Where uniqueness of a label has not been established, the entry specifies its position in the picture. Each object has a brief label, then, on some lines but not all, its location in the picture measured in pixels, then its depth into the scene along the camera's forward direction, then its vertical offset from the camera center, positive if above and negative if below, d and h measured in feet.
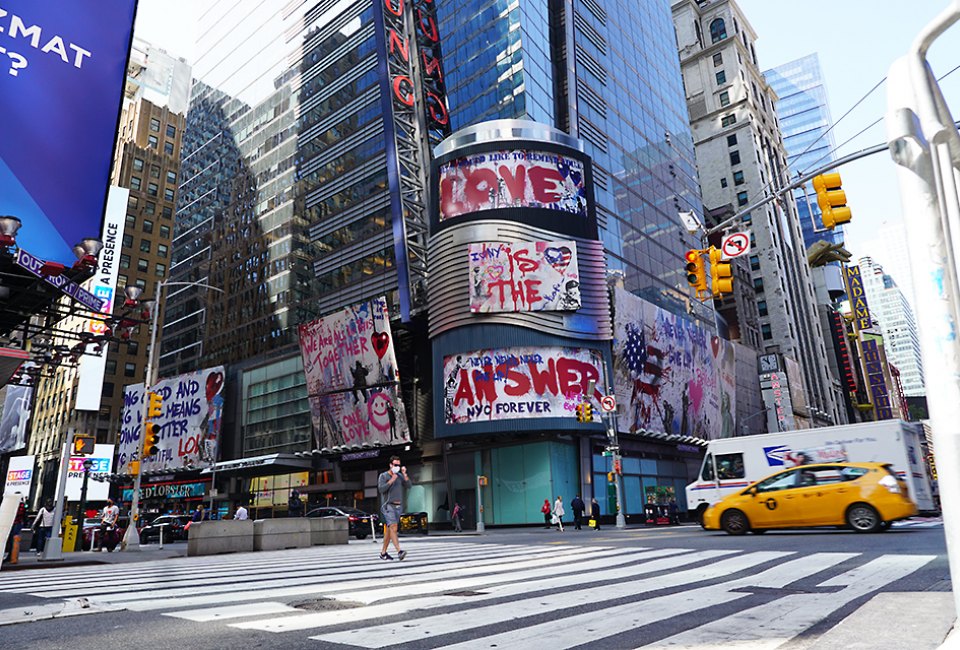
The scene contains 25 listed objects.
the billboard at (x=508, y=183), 126.21 +61.15
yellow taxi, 49.24 -0.51
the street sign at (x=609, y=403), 105.81 +15.53
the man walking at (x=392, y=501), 42.75 +0.67
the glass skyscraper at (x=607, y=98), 147.95 +99.85
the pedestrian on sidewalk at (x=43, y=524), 81.41 +0.31
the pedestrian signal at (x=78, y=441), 84.77 +11.09
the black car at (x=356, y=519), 103.09 -0.98
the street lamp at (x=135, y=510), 75.72 +1.43
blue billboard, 58.18 +37.86
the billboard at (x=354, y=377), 135.64 +28.62
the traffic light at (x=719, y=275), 48.06 +16.01
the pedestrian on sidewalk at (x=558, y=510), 99.14 -0.85
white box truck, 68.18 +4.28
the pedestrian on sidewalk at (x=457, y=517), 119.96 -1.55
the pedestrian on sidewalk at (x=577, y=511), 103.97 -1.18
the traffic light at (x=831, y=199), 40.63 +17.74
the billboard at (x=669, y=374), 133.28 +27.88
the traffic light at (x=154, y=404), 69.62 +12.46
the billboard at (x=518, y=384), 116.98 +21.45
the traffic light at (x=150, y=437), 69.21 +8.73
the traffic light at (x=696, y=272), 50.08 +16.87
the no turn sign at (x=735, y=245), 52.47 +19.76
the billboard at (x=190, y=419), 183.32 +28.41
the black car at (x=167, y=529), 118.21 -1.40
